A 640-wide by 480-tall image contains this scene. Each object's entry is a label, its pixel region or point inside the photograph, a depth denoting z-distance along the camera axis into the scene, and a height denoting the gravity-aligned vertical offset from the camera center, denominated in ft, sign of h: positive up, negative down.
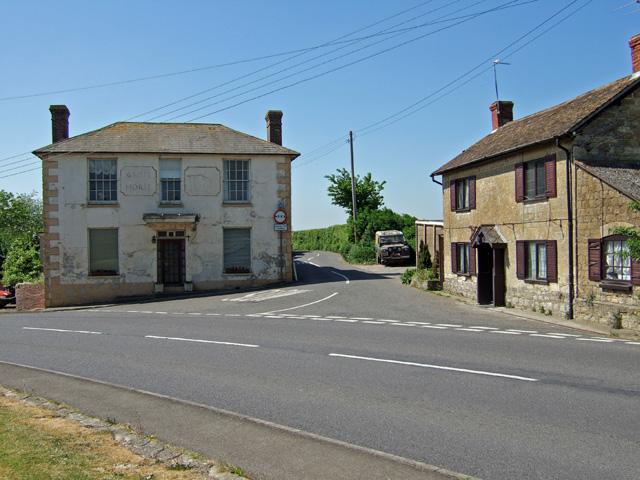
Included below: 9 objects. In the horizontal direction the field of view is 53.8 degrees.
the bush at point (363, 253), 161.48 -1.54
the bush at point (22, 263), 126.11 -2.57
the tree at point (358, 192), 199.00 +17.46
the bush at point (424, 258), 101.76 -1.88
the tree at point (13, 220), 188.03 +9.38
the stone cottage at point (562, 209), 57.21 +3.82
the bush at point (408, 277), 101.40 -4.89
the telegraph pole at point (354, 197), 172.76 +13.61
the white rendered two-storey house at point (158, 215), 98.73 +5.35
